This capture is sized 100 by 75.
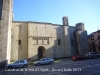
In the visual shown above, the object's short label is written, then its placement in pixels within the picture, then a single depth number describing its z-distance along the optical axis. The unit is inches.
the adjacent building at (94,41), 1626.6
